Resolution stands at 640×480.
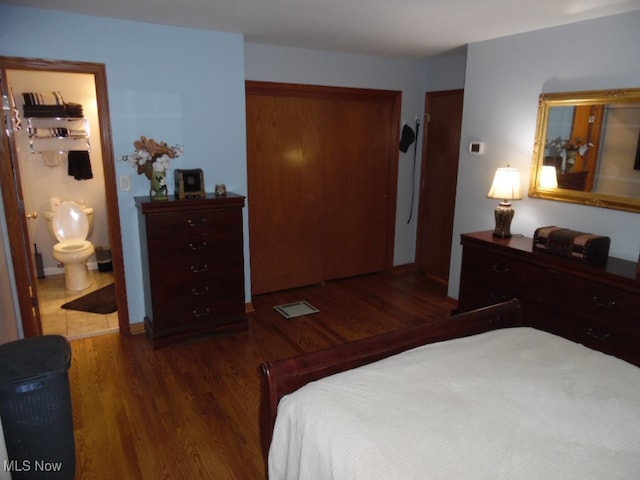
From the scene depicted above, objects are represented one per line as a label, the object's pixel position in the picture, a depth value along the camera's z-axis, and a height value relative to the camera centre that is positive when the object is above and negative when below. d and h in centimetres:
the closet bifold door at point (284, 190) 403 -36
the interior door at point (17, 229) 276 -53
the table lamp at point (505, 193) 317 -28
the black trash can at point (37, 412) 171 -106
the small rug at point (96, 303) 390 -141
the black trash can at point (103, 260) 495 -124
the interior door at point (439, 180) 443 -28
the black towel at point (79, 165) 456 -15
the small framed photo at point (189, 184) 320 -24
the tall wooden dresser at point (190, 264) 305 -83
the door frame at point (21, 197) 278 -30
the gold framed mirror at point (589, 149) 267 +5
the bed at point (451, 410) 116 -81
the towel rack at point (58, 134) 441 +17
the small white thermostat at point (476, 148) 362 +6
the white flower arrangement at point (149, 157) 307 -4
